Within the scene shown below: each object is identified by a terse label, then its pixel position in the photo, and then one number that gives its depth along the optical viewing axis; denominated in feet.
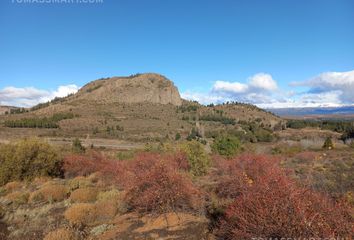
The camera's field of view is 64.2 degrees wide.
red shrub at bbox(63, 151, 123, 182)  78.14
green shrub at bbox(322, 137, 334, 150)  185.14
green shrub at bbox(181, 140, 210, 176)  81.82
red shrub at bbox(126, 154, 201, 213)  37.19
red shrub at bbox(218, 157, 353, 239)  18.31
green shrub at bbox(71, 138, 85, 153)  135.54
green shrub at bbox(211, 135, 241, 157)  114.83
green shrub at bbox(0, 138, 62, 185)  73.41
